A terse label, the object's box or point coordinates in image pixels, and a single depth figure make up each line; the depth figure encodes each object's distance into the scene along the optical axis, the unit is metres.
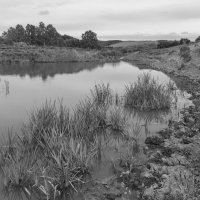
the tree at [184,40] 91.48
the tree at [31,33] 111.12
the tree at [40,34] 111.05
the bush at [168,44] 101.57
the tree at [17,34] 111.56
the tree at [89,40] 116.31
